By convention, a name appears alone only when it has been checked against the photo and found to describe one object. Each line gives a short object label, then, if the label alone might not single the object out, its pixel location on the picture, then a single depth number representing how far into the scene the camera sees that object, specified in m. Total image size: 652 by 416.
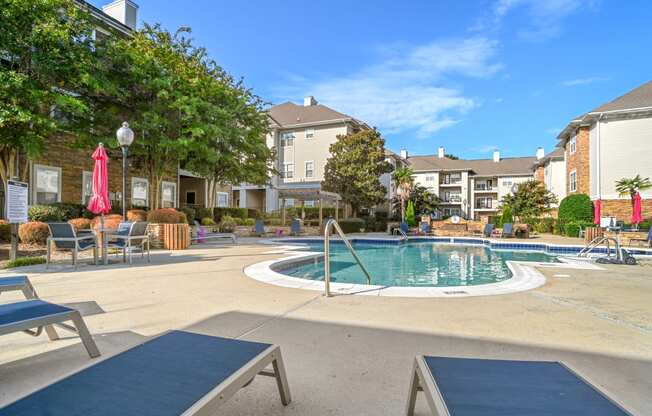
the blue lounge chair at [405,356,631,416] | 1.46
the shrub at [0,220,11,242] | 11.75
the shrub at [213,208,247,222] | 26.14
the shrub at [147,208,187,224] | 12.48
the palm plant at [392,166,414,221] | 33.25
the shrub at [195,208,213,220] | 23.61
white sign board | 7.24
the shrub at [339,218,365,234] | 23.88
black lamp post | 8.58
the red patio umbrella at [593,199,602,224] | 16.47
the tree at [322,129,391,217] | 27.03
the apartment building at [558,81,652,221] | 20.52
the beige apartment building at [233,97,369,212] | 31.52
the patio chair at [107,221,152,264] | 8.15
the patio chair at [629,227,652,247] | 13.26
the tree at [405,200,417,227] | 28.37
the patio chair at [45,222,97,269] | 7.21
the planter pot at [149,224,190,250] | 11.39
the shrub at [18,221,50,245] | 10.86
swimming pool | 8.66
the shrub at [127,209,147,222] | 13.25
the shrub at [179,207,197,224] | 19.39
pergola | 21.77
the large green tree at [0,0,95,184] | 9.55
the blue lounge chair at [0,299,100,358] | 2.31
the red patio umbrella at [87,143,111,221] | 8.13
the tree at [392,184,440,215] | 35.27
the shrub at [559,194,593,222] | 21.15
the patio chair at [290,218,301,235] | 20.27
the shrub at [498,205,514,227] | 24.72
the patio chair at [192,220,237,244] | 13.64
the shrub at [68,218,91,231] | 11.73
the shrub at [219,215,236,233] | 19.84
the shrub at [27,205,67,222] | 12.95
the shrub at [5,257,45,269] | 7.55
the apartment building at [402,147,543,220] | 45.34
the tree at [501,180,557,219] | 25.72
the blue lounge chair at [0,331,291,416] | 1.44
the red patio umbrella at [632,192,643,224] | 15.05
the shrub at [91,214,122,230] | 11.74
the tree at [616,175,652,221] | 19.27
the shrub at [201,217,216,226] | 21.95
